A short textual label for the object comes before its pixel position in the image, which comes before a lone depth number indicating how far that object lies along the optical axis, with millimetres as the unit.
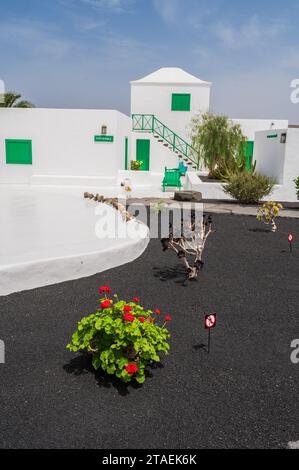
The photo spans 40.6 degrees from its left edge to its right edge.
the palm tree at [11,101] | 27320
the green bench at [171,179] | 18328
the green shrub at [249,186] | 14094
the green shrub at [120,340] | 3295
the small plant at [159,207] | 12077
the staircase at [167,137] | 24500
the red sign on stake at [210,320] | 3783
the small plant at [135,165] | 22038
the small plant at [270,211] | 9914
